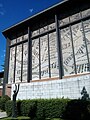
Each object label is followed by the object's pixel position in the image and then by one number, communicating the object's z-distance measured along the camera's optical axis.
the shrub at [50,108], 10.51
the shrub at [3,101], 16.57
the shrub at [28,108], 12.03
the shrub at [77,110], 9.04
